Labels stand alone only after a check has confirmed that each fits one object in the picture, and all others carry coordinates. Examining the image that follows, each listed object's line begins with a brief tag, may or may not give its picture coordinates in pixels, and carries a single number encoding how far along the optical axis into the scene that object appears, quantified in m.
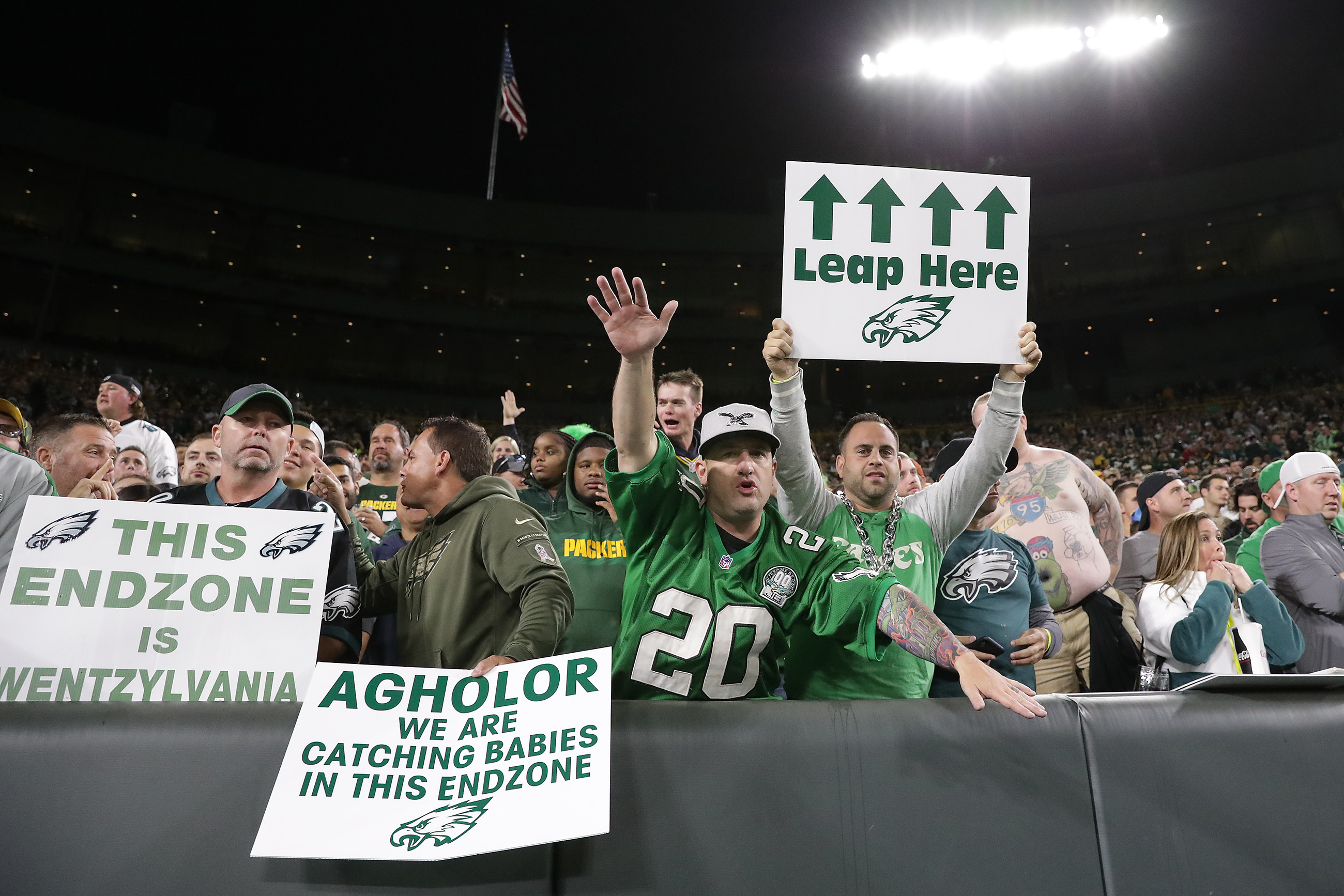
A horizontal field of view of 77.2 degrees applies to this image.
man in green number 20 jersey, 2.26
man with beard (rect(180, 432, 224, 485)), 4.41
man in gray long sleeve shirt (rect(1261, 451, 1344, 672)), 3.98
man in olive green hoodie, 2.38
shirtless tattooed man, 4.07
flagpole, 24.64
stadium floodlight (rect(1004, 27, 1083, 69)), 19.27
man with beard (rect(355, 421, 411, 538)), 5.61
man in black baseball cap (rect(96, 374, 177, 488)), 6.05
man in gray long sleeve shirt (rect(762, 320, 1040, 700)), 2.88
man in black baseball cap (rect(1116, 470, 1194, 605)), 4.97
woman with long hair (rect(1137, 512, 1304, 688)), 3.27
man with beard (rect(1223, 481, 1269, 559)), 6.94
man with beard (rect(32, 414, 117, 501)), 3.67
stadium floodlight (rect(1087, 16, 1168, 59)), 19.08
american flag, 22.09
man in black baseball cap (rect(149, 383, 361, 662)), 2.90
